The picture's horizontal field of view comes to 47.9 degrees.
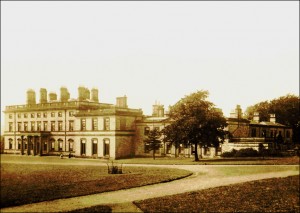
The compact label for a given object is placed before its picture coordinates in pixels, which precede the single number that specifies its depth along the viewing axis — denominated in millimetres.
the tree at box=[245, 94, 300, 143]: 49672
